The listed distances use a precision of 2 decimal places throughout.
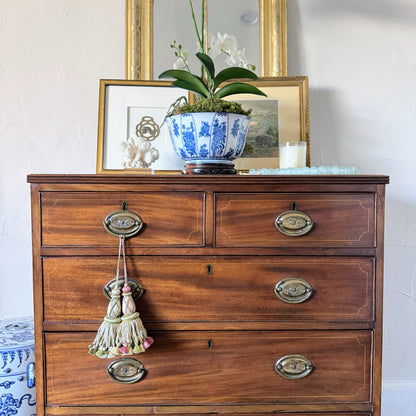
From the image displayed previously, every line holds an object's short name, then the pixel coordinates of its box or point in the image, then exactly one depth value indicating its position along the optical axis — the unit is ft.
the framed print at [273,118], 4.99
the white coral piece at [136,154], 4.21
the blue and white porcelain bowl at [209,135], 3.79
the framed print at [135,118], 4.99
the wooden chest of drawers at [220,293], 3.49
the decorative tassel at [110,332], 3.34
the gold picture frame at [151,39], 5.05
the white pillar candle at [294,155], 4.26
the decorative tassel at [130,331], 3.32
